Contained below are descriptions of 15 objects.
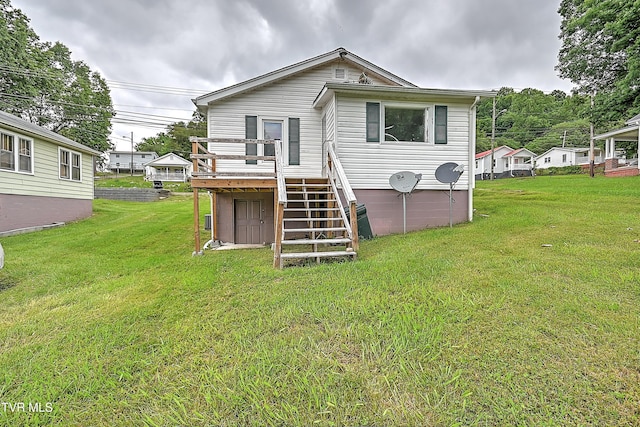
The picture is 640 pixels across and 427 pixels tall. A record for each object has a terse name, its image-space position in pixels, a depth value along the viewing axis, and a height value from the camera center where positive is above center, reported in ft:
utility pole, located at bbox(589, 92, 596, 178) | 68.59 +8.74
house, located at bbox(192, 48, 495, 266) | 25.61 +5.11
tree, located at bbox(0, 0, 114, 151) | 55.88 +23.97
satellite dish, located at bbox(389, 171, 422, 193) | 25.32 +1.27
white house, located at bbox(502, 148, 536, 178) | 118.93 +14.70
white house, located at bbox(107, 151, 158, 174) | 170.09 +20.23
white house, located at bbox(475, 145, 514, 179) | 114.83 +13.29
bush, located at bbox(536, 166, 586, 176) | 86.58 +7.75
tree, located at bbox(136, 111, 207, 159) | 153.58 +31.85
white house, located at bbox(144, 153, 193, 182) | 123.75 +12.25
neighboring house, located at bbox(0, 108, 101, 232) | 32.83 +2.30
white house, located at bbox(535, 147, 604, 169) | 110.32 +15.29
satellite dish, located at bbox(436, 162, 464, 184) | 26.53 +2.13
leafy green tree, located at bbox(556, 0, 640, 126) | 38.96 +22.45
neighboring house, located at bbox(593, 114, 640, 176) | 54.05 +11.16
